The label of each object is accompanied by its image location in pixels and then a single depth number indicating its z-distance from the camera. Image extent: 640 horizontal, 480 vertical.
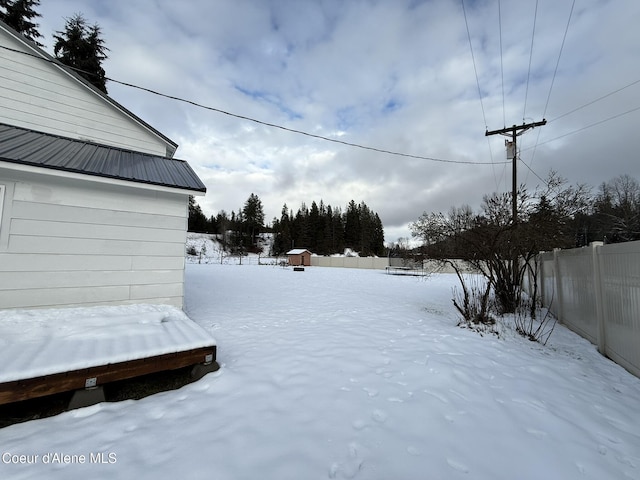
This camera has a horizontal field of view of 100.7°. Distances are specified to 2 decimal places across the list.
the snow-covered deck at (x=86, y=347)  2.36
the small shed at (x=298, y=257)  35.59
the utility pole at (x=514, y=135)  9.23
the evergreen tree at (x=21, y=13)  12.73
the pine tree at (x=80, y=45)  15.33
